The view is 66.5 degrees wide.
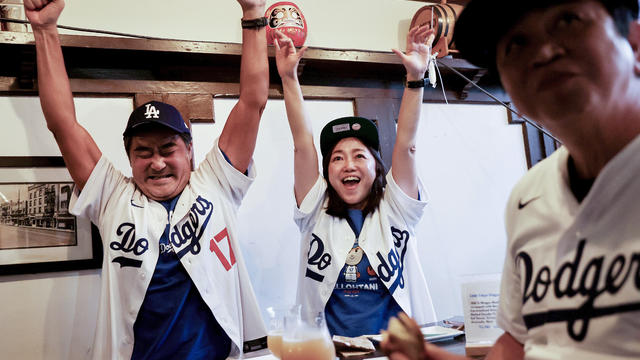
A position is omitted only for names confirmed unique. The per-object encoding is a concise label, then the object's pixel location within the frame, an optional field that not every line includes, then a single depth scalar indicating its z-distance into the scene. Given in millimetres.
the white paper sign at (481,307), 1422
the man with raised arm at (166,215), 1979
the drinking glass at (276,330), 1278
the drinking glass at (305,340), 1158
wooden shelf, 2512
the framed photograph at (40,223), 2467
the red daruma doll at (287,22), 2742
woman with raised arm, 2145
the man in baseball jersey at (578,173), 741
